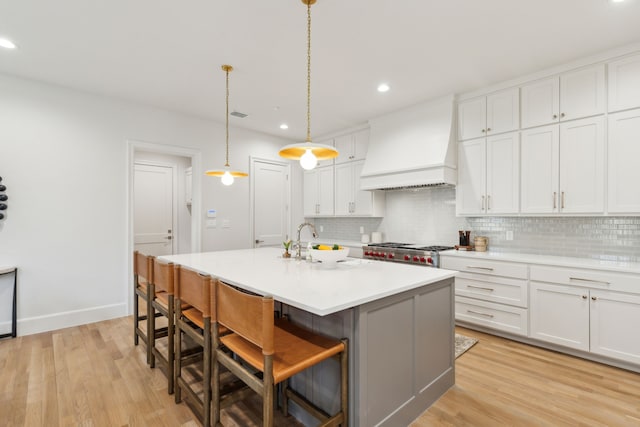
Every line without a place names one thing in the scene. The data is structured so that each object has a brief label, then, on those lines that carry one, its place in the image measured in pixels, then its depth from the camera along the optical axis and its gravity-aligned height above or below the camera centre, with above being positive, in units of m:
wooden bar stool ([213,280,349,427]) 1.35 -0.70
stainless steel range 3.64 -0.49
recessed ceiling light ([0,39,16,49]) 2.61 +1.45
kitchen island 1.59 -0.65
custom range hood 3.69 +0.85
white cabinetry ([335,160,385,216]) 4.81 +0.29
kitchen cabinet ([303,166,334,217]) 5.45 +0.40
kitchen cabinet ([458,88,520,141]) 3.33 +1.13
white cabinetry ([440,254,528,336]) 3.06 -0.83
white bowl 2.25 -0.30
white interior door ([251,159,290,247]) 5.29 +0.21
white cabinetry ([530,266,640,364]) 2.51 -0.83
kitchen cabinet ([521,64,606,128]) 2.83 +1.15
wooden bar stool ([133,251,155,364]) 2.64 -0.70
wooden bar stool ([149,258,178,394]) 2.21 -0.72
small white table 3.22 -0.98
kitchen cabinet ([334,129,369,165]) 4.89 +1.12
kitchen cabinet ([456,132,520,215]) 3.33 +0.45
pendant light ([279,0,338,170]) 2.14 +0.46
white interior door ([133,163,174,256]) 5.62 +0.07
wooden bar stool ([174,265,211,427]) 1.74 -0.71
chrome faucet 2.79 -0.35
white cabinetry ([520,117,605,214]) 2.84 +0.46
